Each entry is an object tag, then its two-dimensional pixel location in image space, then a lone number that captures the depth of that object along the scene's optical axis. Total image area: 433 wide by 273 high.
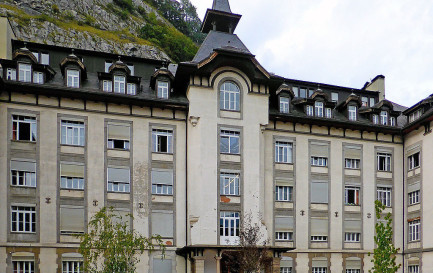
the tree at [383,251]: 19.88
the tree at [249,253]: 27.94
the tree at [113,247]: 21.05
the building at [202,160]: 28.56
